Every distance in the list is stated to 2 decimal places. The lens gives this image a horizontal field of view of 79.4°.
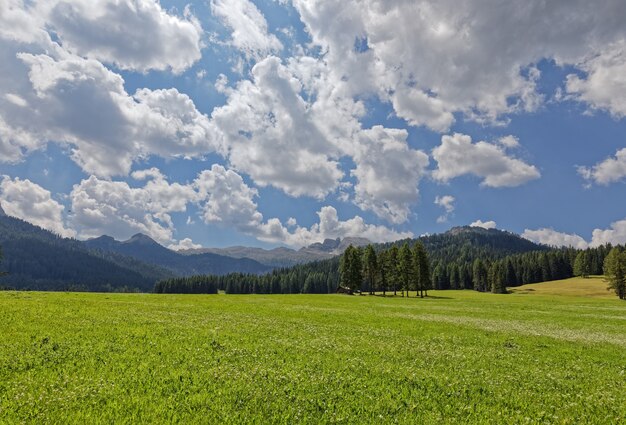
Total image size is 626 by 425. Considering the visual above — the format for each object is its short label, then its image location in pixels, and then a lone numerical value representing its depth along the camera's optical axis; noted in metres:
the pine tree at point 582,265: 188.38
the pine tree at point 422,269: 112.19
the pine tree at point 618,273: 104.19
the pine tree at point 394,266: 114.50
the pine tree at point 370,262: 115.12
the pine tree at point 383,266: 116.32
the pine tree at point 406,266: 110.75
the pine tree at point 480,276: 179.12
